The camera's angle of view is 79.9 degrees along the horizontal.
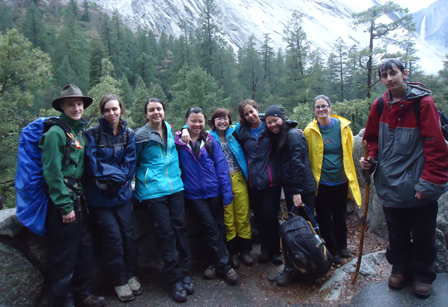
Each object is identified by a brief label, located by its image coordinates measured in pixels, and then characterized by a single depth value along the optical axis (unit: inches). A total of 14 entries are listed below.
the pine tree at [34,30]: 1866.4
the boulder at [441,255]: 126.1
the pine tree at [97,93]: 615.6
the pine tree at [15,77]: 522.0
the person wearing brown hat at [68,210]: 99.3
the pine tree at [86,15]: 3046.3
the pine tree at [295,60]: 1143.6
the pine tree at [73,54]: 1741.6
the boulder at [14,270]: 102.8
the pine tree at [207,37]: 1475.1
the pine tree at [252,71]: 1590.8
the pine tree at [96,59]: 1629.6
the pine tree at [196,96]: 1007.6
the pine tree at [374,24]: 799.7
